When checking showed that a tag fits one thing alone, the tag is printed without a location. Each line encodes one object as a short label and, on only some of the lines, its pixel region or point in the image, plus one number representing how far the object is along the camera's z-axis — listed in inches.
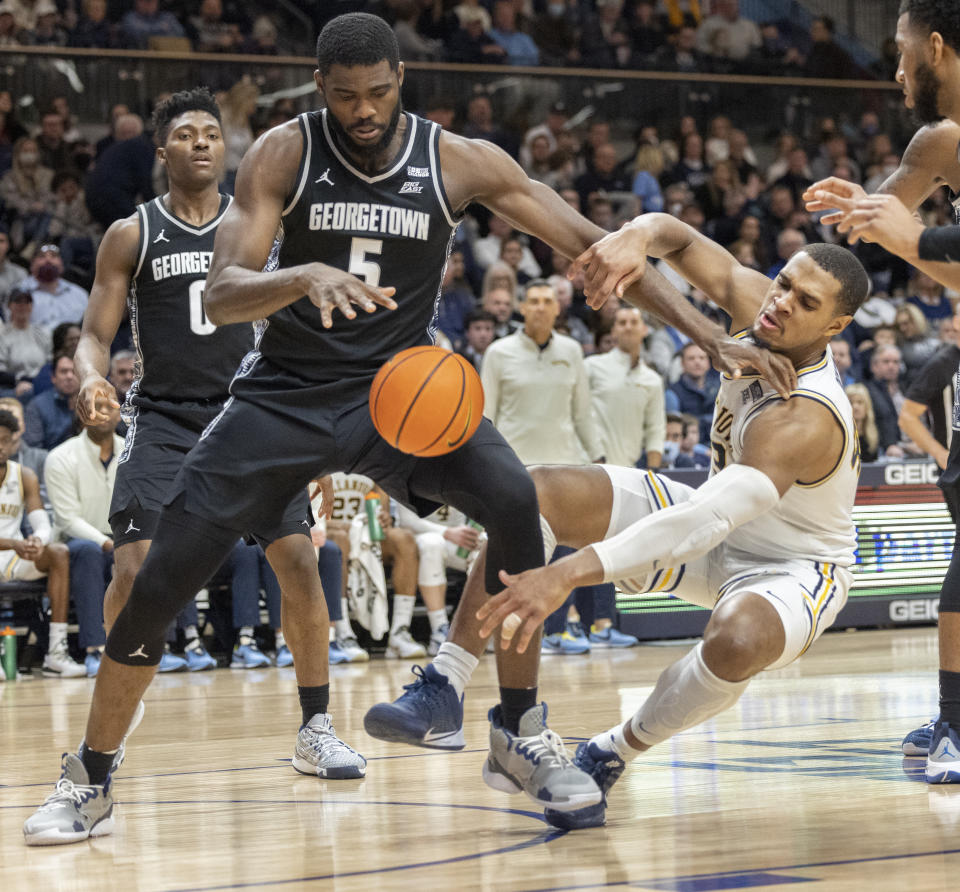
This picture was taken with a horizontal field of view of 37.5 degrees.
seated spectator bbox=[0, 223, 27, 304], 465.7
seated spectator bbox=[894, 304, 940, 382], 531.9
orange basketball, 150.1
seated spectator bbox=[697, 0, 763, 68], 703.1
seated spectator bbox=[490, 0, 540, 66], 651.5
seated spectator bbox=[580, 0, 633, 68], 663.8
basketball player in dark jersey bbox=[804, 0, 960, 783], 164.6
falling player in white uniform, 155.3
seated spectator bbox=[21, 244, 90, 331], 454.6
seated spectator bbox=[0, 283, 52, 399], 435.8
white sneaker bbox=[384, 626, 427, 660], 387.9
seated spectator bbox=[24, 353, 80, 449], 408.2
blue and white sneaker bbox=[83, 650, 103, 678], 360.2
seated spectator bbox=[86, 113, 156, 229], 493.4
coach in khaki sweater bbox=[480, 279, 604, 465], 400.5
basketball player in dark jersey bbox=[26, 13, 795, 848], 154.3
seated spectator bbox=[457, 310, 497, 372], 442.9
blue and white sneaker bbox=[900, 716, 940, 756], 202.7
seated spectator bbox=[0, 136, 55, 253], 501.4
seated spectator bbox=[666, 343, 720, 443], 481.4
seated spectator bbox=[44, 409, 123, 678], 366.6
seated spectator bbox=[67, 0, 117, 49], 552.7
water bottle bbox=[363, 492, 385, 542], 384.2
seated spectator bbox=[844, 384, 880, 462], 449.1
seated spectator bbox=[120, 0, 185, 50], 564.1
